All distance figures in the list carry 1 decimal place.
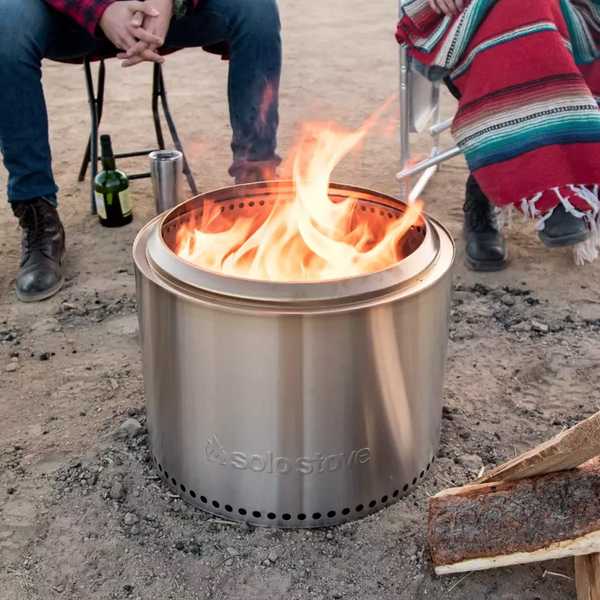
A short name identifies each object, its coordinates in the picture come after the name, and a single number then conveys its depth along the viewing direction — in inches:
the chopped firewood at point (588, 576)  56.0
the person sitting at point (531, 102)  95.3
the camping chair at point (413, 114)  121.5
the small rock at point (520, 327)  100.0
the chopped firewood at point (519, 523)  57.1
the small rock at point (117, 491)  71.4
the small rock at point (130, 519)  68.6
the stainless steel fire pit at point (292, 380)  58.3
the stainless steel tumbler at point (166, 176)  122.6
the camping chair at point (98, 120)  130.2
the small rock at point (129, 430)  79.7
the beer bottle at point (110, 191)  125.4
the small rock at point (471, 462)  74.9
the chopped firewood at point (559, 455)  53.6
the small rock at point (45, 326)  101.2
